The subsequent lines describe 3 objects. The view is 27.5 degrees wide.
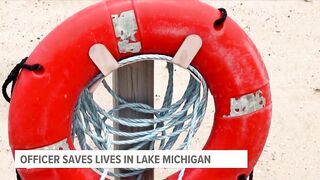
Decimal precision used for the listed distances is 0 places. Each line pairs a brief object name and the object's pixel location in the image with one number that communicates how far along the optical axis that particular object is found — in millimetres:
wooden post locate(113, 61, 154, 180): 1746
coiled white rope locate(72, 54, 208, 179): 1758
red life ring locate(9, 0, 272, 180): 1572
